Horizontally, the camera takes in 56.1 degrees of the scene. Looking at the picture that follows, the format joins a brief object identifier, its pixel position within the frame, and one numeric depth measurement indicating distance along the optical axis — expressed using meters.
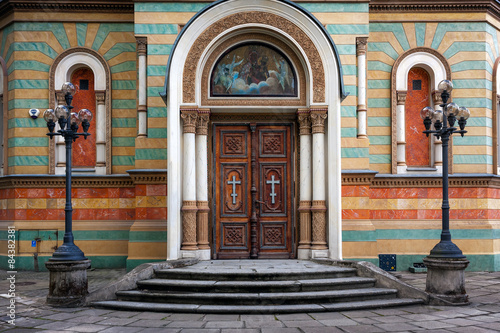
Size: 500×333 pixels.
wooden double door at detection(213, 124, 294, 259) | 11.74
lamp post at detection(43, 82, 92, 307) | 8.72
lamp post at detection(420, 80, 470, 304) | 8.80
